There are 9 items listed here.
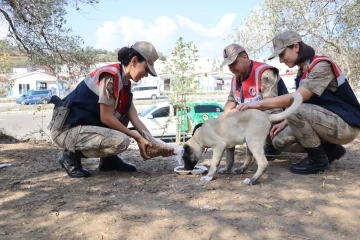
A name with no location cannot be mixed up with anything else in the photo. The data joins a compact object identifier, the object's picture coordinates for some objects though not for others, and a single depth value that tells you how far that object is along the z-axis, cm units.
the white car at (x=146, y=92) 4219
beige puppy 364
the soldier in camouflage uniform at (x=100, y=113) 374
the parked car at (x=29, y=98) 3531
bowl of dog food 409
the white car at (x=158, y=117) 1431
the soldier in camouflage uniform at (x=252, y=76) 405
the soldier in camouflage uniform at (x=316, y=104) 370
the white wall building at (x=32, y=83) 4966
